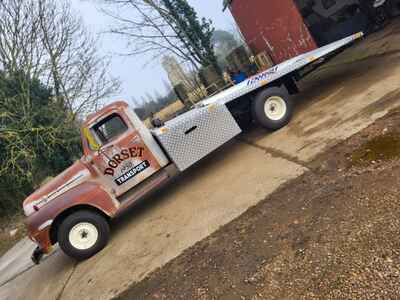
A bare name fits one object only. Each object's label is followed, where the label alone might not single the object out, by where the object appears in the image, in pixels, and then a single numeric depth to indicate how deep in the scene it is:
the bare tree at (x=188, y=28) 17.78
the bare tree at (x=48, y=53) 18.00
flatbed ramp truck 6.21
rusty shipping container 10.99
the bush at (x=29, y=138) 16.61
